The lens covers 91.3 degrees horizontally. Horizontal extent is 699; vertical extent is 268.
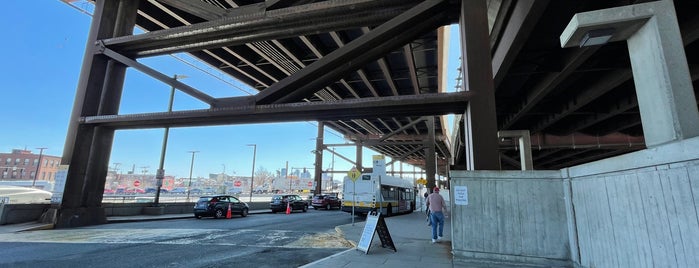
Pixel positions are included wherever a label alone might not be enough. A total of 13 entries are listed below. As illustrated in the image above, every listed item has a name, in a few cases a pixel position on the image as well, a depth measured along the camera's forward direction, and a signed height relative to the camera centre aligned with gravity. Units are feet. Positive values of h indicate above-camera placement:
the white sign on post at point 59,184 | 46.62 +1.15
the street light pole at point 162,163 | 68.23 +6.46
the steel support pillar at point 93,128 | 47.55 +9.21
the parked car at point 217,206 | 67.21 -2.06
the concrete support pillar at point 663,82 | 14.42 +5.41
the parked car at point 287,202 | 95.80 -1.56
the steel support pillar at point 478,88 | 29.94 +10.36
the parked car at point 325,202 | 114.01 -1.21
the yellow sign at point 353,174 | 57.93 +4.17
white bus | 77.20 +1.61
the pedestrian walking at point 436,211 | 36.14 -1.08
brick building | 265.93 +21.50
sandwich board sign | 29.38 -2.85
